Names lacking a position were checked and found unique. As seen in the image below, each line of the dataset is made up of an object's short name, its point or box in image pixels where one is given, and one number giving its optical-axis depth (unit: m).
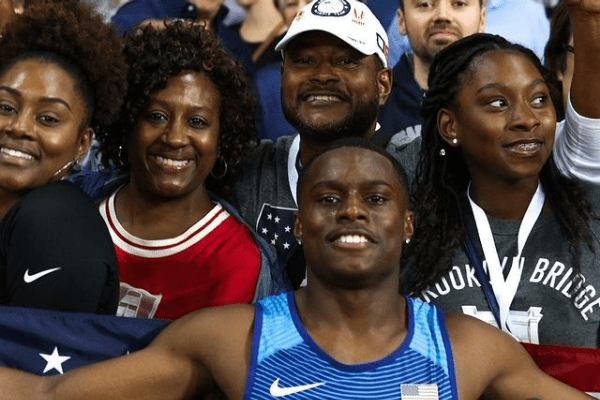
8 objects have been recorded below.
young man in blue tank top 4.96
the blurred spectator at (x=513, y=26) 8.68
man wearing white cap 6.64
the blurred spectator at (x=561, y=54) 7.32
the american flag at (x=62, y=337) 5.19
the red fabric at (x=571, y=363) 5.33
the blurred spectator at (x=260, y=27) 8.81
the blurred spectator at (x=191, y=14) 8.79
